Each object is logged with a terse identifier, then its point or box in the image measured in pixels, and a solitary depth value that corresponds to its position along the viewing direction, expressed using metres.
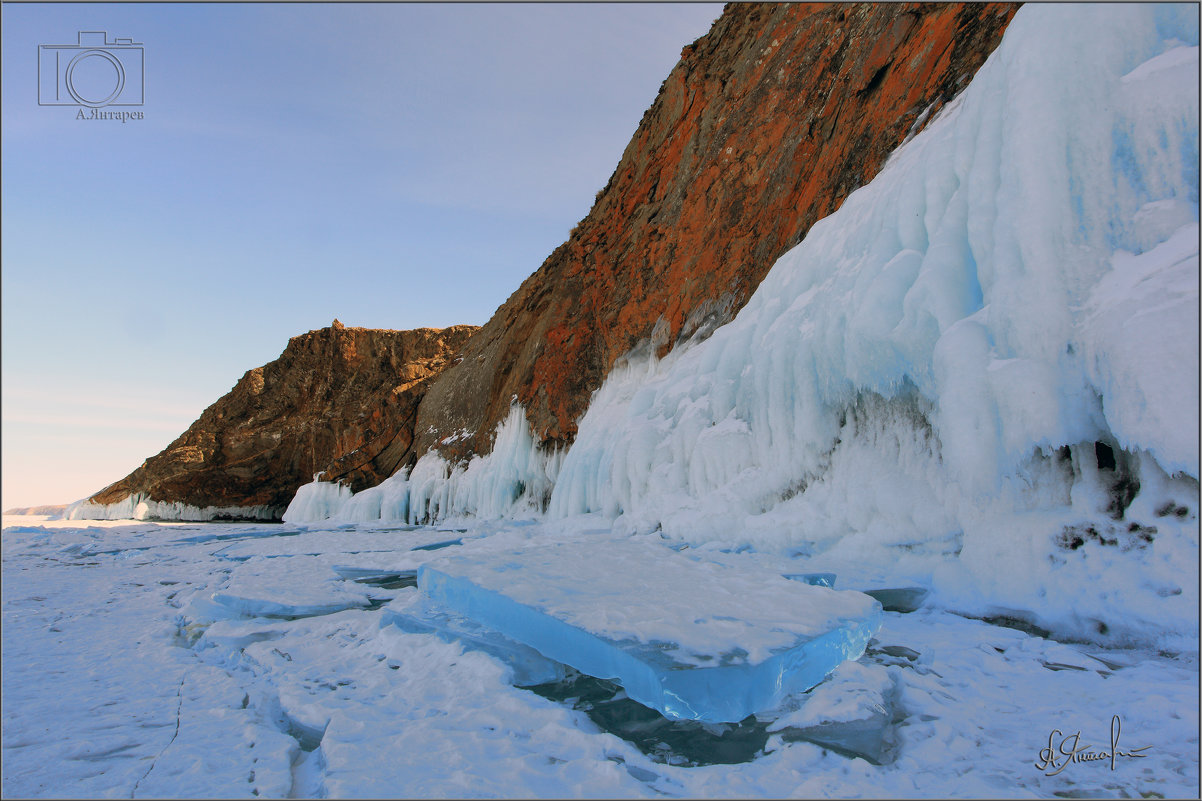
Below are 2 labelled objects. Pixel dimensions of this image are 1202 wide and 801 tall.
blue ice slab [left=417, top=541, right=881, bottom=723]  2.02
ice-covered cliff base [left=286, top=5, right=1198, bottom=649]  2.60
